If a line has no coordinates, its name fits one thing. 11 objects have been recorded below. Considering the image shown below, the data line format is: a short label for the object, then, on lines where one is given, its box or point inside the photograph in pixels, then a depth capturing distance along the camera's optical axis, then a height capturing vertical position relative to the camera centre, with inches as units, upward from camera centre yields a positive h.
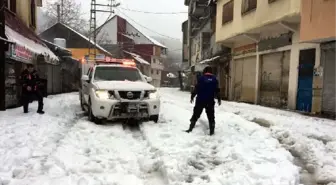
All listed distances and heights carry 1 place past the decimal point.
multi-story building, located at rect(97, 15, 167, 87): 2647.6 +247.2
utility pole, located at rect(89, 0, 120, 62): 1567.4 +279.3
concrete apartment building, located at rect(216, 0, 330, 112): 596.1 +54.4
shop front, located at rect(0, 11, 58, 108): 550.6 +31.3
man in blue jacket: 344.2 -15.3
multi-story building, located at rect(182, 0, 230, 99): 1095.6 +133.2
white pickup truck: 392.5 -27.4
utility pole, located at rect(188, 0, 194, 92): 1768.0 +215.8
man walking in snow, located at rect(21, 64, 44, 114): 459.8 -15.8
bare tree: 2534.4 +419.3
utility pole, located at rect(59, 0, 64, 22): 2514.9 +445.4
